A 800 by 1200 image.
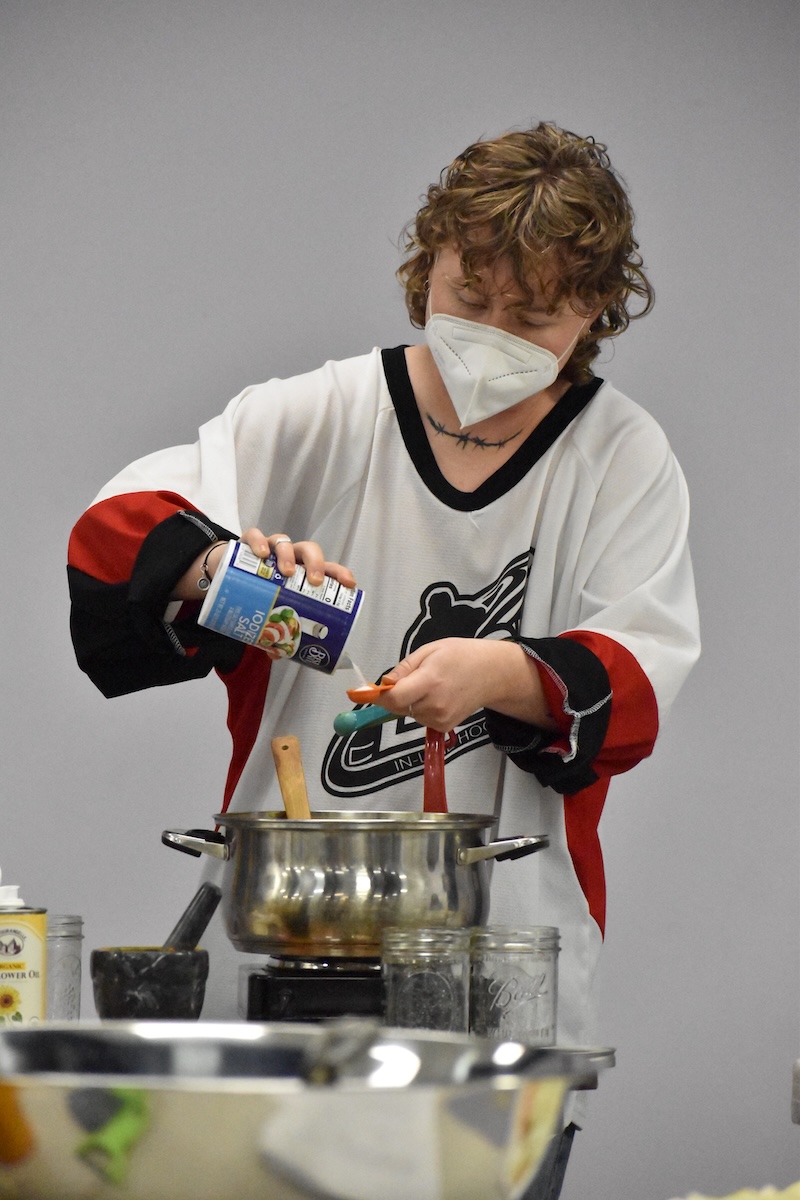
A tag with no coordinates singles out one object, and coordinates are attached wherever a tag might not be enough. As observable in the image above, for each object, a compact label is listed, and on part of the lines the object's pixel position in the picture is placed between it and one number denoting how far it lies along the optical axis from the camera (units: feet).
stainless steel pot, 11.54
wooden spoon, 12.02
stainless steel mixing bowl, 9.74
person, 12.63
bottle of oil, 11.34
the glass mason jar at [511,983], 11.40
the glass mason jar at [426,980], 11.25
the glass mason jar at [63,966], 11.71
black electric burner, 11.65
